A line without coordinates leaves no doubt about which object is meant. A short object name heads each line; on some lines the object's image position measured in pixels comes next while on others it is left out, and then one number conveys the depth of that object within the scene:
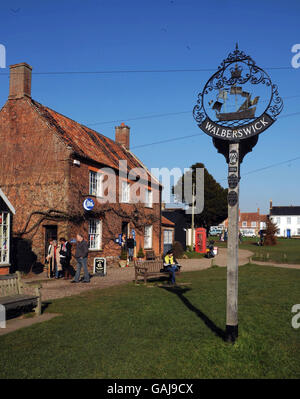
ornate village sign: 6.74
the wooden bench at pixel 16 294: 8.53
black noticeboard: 18.25
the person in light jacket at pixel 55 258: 17.06
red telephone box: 37.41
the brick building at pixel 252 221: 114.38
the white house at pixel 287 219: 101.62
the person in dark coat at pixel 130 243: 24.41
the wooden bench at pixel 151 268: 15.04
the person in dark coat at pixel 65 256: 16.98
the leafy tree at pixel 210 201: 55.94
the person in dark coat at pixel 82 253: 15.62
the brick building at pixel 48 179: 19.47
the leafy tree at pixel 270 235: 49.50
